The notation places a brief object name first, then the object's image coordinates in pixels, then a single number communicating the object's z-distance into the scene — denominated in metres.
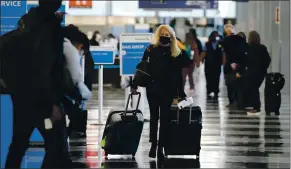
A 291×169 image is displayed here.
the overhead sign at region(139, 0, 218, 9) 45.62
